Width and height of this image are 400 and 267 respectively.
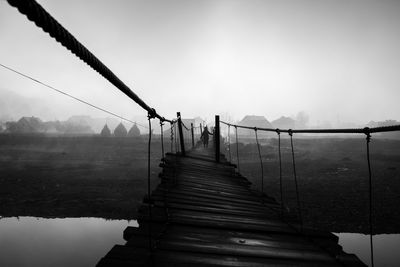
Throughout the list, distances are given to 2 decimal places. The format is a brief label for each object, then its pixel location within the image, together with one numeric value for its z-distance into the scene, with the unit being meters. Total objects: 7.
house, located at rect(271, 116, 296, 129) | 145.52
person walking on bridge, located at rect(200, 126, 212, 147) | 17.30
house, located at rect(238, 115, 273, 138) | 116.91
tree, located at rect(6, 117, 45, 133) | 83.13
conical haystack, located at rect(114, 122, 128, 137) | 72.88
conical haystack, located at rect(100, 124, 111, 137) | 70.44
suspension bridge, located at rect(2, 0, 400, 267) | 1.75
